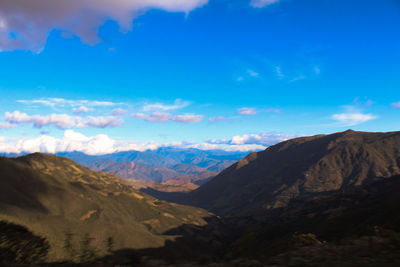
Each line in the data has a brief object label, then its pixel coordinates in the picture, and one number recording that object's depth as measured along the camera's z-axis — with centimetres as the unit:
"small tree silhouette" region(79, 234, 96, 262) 7343
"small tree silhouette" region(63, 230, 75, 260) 4298
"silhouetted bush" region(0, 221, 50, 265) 2111
